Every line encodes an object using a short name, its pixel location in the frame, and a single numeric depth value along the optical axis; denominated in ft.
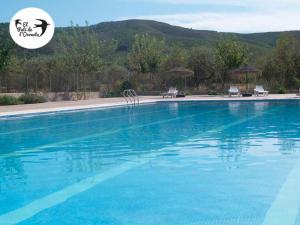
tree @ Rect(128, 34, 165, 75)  101.50
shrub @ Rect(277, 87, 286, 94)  88.94
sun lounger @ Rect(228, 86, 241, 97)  82.43
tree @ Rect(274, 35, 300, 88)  93.71
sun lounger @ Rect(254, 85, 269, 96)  81.61
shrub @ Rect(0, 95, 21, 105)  67.93
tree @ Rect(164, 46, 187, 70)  103.24
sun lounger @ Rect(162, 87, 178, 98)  84.53
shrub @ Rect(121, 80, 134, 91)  95.35
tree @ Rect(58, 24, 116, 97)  87.30
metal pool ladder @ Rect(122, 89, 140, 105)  72.11
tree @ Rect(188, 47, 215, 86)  100.27
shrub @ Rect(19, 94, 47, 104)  71.26
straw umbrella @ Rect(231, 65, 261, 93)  83.30
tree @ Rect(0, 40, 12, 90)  67.82
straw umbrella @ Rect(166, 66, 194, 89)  89.04
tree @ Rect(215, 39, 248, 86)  95.20
